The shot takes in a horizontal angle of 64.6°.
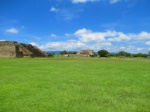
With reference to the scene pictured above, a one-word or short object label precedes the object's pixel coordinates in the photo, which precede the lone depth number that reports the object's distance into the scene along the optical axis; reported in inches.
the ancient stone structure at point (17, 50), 1112.0
